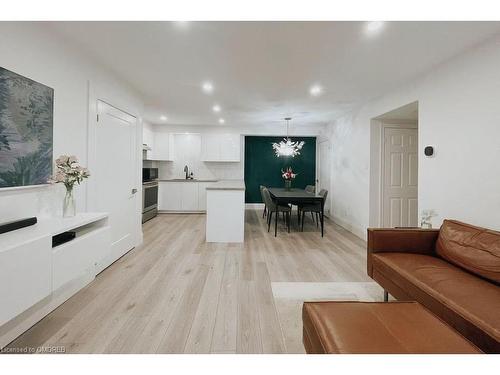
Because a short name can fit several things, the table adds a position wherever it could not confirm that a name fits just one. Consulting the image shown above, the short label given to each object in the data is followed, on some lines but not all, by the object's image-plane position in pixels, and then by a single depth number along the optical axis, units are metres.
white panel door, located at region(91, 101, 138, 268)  2.89
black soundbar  1.58
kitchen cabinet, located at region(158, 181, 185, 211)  6.71
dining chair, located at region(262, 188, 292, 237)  4.79
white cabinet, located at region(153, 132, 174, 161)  6.78
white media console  1.34
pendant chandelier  5.70
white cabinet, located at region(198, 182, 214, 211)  6.74
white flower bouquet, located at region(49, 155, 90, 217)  2.15
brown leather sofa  1.34
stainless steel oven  5.69
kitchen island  4.13
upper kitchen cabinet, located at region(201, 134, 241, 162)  6.93
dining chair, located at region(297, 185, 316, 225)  5.86
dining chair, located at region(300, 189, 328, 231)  4.84
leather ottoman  1.10
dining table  4.56
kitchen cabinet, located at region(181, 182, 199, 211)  6.73
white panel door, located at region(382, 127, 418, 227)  4.18
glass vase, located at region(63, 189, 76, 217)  2.18
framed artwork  1.71
